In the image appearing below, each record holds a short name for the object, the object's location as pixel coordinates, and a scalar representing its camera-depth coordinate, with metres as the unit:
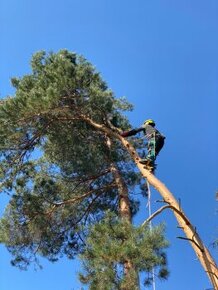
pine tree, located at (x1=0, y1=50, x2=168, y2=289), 9.95
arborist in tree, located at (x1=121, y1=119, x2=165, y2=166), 8.90
